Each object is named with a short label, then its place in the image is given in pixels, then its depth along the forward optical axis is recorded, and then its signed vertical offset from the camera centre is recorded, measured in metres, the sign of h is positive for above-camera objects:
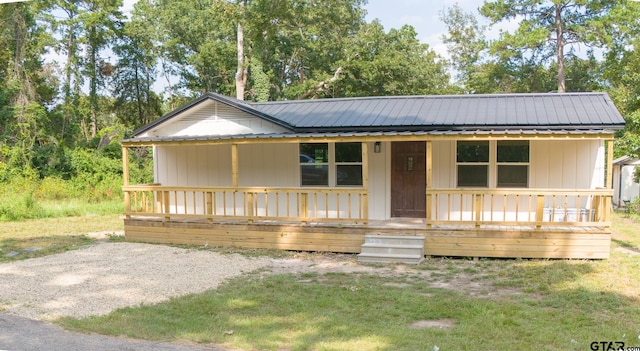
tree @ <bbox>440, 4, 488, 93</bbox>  36.59 +8.36
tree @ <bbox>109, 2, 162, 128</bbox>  30.83 +4.70
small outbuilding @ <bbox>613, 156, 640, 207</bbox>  18.23 -1.29
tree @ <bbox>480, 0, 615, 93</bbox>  24.31 +6.28
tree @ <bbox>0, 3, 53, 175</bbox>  21.73 +3.33
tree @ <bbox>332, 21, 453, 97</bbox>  25.22 +4.18
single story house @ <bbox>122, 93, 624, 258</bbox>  9.30 -0.53
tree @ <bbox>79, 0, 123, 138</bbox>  28.88 +6.88
